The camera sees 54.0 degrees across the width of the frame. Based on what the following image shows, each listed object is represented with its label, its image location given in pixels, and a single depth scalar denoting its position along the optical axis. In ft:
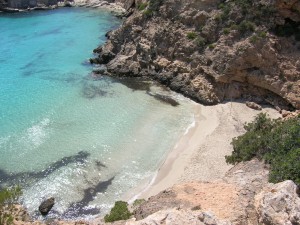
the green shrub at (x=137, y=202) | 65.71
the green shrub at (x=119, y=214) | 56.23
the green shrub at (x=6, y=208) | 46.43
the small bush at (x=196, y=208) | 45.14
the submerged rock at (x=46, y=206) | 70.19
